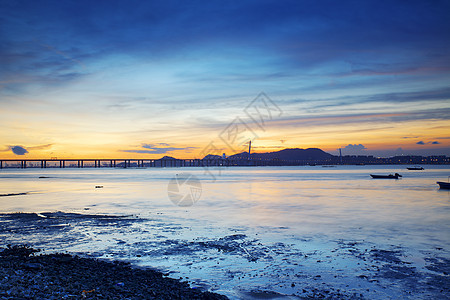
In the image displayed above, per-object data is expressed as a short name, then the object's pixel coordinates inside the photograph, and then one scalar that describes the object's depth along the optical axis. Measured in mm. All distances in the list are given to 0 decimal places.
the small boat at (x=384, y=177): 79125
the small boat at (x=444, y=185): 46200
